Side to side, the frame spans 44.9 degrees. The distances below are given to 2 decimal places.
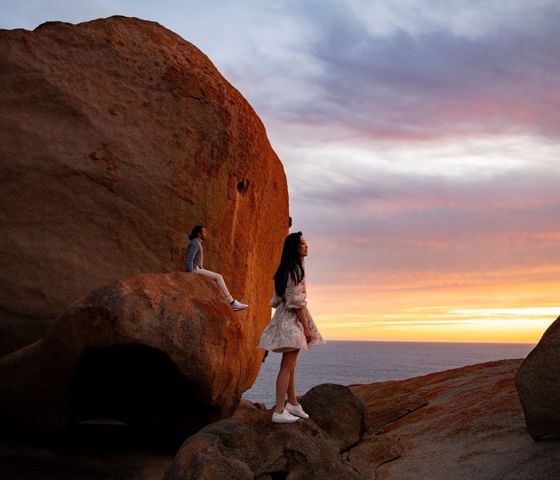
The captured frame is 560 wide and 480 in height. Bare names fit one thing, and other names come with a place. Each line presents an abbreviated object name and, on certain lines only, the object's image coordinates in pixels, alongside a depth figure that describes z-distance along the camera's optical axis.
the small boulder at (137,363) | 8.54
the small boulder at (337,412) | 11.23
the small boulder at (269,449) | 7.51
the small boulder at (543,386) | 8.23
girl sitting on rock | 11.30
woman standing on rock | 7.51
